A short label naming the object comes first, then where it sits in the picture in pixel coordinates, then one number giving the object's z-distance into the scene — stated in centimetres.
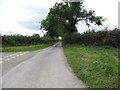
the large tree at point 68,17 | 2138
